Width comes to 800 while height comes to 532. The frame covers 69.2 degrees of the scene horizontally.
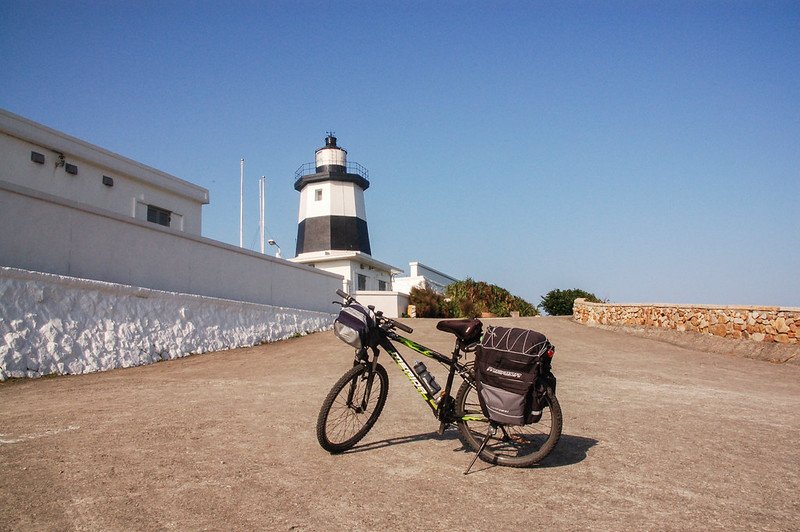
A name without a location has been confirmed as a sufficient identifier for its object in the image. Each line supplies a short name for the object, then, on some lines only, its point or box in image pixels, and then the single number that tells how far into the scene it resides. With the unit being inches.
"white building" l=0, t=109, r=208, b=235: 566.9
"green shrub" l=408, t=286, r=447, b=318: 1085.1
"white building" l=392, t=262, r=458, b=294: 1459.2
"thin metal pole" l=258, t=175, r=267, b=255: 1284.3
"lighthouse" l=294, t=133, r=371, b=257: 1498.5
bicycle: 185.0
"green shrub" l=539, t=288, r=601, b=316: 1130.7
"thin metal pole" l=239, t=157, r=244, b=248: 1195.9
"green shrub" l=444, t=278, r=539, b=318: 1097.4
